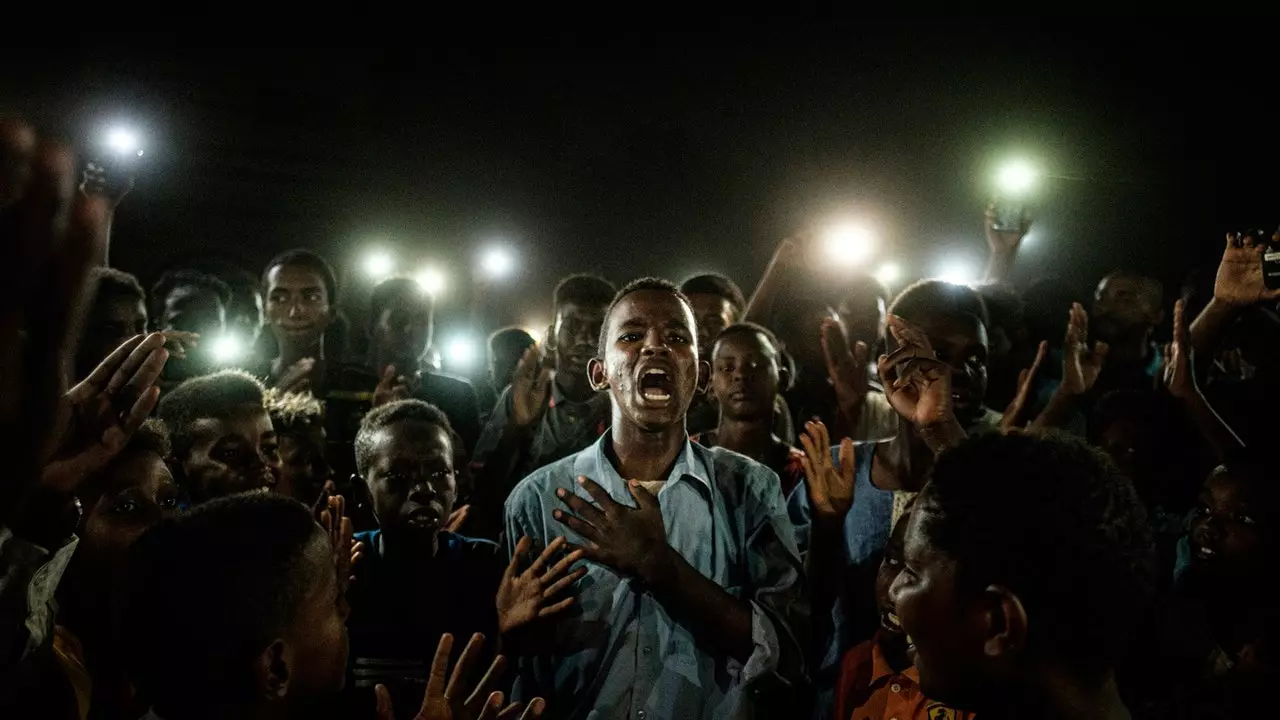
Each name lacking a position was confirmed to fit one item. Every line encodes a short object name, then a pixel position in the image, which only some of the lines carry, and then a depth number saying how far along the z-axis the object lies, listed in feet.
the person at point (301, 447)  13.58
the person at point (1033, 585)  5.53
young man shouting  8.82
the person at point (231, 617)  6.31
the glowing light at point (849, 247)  22.99
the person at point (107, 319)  13.84
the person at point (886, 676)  9.36
